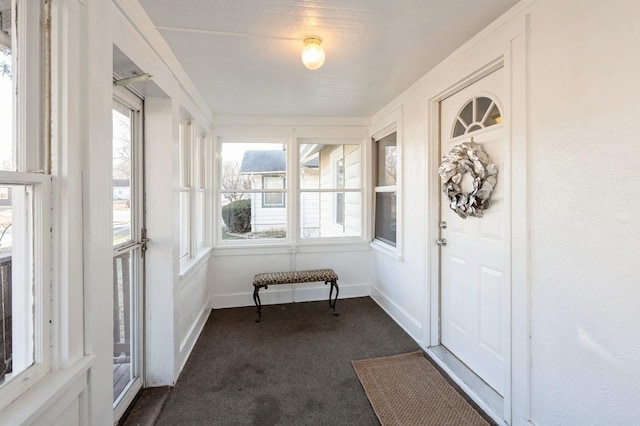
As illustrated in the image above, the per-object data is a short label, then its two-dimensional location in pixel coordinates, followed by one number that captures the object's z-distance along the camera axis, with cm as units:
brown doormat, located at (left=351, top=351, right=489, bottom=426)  170
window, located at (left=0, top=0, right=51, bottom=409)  85
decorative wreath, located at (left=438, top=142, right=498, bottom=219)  182
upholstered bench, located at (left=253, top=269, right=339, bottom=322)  311
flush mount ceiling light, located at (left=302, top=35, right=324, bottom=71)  171
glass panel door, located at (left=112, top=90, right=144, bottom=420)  167
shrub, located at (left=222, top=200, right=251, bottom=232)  354
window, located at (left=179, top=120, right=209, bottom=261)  259
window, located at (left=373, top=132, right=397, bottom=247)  325
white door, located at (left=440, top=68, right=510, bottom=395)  180
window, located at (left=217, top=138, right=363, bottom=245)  353
